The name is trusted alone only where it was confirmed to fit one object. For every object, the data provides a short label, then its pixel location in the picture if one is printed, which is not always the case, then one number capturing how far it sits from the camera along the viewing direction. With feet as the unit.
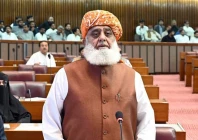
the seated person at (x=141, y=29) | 60.54
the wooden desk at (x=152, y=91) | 21.62
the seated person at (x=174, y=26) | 61.16
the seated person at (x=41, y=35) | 53.17
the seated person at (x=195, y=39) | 57.93
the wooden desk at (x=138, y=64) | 34.80
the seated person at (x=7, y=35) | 50.06
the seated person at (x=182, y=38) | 57.88
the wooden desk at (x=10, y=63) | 35.94
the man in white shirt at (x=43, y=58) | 35.42
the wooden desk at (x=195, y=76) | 35.83
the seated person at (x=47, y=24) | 58.29
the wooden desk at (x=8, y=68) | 29.09
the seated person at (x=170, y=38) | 56.24
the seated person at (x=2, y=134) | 10.21
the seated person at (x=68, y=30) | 56.59
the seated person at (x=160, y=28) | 61.21
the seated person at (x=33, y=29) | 53.72
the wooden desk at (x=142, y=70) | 29.81
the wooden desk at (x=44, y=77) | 25.45
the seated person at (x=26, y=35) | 52.29
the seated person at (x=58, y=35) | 54.44
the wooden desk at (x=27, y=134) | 12.88
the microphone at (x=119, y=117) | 8.29
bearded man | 8.70
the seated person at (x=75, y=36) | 54.95
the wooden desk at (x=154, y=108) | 18.81
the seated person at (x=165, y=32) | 59.38
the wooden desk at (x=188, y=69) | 40.37
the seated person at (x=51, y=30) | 54.95
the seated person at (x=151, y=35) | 57.36
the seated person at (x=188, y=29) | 60.93
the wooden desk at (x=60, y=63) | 35.71
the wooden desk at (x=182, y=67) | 44.34
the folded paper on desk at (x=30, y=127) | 13.07
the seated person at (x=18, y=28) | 53.29
